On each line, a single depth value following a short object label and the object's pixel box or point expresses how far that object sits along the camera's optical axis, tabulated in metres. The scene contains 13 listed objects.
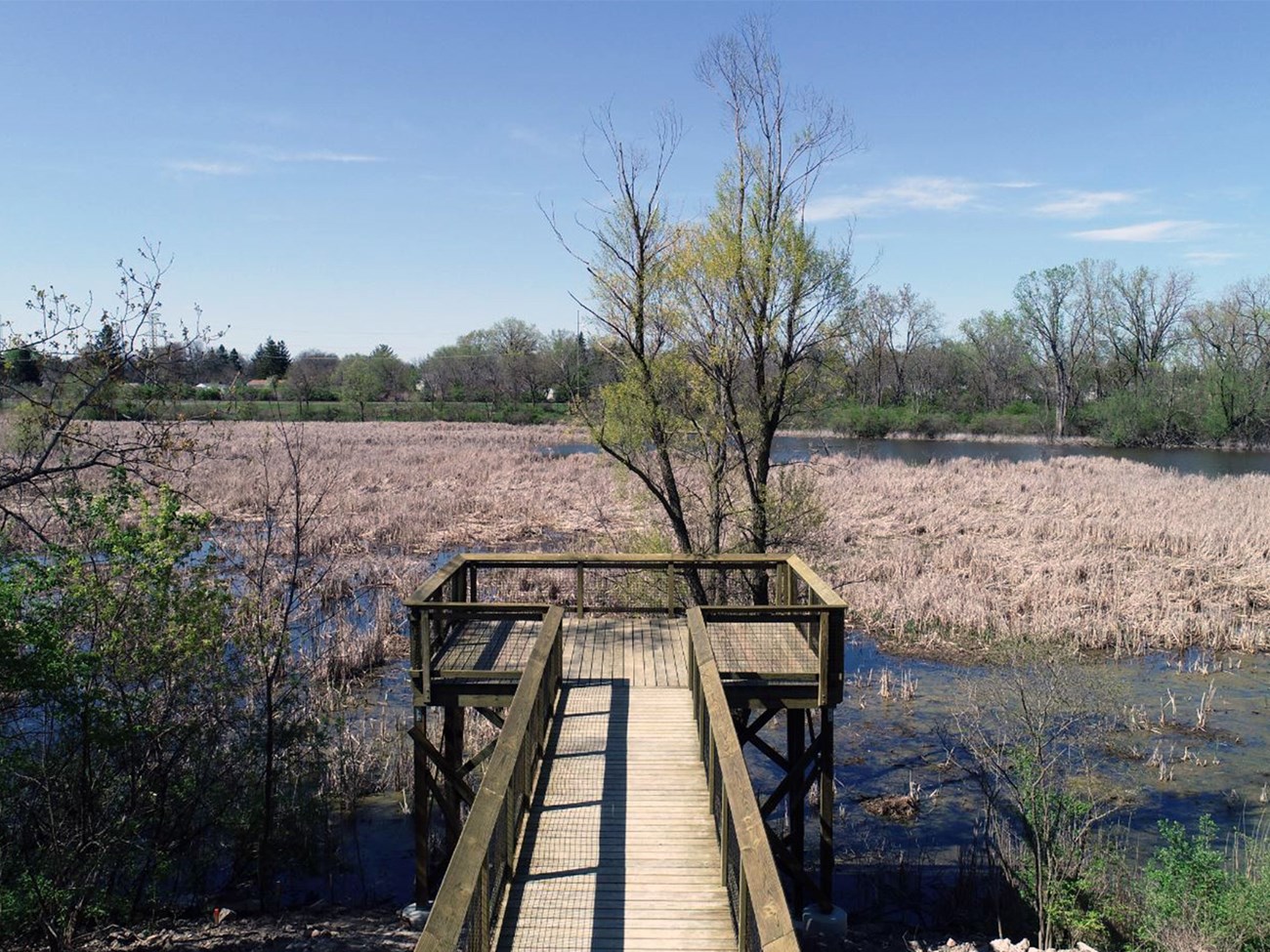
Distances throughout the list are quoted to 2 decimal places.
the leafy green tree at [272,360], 92.04
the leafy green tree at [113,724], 8.97
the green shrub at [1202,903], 8.95
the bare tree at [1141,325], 80.62
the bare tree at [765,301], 18.38
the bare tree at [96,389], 8.57
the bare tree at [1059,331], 80.06
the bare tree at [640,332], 18.41
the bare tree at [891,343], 87.75
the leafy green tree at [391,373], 105.09
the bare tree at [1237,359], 65.62
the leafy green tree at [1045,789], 10.16
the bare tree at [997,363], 89.56
